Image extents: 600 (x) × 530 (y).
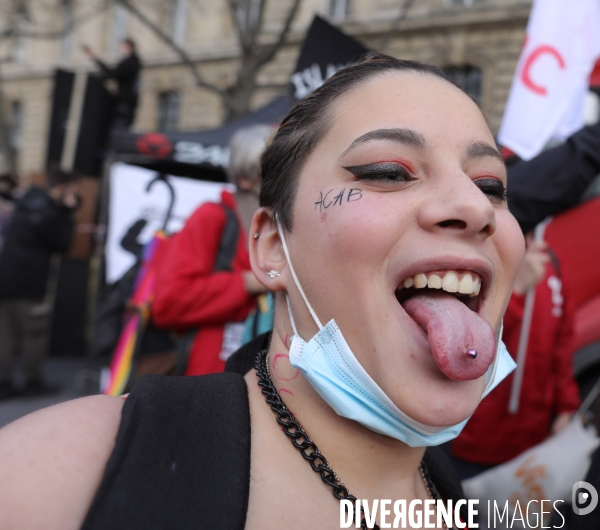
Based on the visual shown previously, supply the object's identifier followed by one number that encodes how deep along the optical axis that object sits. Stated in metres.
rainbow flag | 2.84
